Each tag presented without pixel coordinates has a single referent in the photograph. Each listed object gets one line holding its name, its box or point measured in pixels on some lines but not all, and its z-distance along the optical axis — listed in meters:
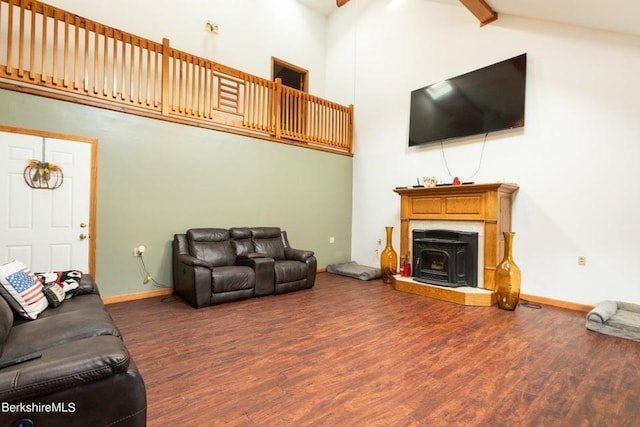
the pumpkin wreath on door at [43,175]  3.41
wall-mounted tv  4.22
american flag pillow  2.05
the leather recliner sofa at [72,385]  1.16
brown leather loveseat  3.74
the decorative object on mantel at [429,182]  4.82
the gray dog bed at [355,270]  5.40
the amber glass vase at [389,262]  5.13
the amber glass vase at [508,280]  3.65
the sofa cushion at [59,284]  2.35
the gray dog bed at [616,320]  2.85
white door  3.32
